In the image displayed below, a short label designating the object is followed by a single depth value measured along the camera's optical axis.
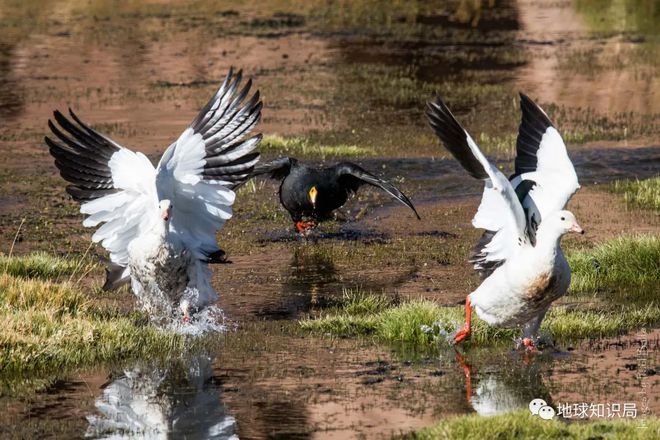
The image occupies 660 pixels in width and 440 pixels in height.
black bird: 25.39
